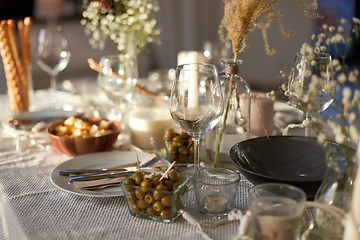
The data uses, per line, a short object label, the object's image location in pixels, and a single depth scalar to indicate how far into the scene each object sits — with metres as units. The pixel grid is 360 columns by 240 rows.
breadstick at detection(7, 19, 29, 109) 1.30
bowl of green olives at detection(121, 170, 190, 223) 0.65
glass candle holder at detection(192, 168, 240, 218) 0.67
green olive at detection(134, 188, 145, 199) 0.66
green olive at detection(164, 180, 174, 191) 0.67
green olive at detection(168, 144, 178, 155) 0.95
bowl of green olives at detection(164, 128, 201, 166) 0.94
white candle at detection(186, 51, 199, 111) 0.71
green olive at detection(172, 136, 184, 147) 0.94
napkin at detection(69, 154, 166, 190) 0.78
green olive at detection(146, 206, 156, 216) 0.66
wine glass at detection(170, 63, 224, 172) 0.71
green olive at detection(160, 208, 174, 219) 0.66
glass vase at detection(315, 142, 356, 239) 0.54
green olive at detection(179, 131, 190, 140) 0.97
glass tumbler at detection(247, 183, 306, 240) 0.53
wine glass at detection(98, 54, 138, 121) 1.21
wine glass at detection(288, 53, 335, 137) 0.84
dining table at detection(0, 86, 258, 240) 0.64
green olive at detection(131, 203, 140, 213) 0.68
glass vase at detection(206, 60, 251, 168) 0.93
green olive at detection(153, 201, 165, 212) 0.65
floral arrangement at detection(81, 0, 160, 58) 1.43
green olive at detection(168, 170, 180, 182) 0.69
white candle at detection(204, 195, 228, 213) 0.68
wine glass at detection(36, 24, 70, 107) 1.57
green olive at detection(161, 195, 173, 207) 0.64
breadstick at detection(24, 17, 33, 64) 1.37
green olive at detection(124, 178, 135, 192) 0.67
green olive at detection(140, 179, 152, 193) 0.65
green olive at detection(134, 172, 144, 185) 0.68
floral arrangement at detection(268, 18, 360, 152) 0.47
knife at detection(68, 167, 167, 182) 0.82
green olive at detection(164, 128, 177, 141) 0.96
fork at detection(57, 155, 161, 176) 0.85
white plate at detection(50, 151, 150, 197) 0.78
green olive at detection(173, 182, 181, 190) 0.67
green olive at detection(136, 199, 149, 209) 0.67
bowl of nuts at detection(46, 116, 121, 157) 1.02
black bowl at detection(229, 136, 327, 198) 0.79
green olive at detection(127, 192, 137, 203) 0.68
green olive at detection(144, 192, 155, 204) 0.65
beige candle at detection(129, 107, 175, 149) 1.12
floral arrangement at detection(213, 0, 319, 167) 0.79
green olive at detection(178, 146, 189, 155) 0.94
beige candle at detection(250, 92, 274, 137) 1.04
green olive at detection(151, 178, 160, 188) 0.67
